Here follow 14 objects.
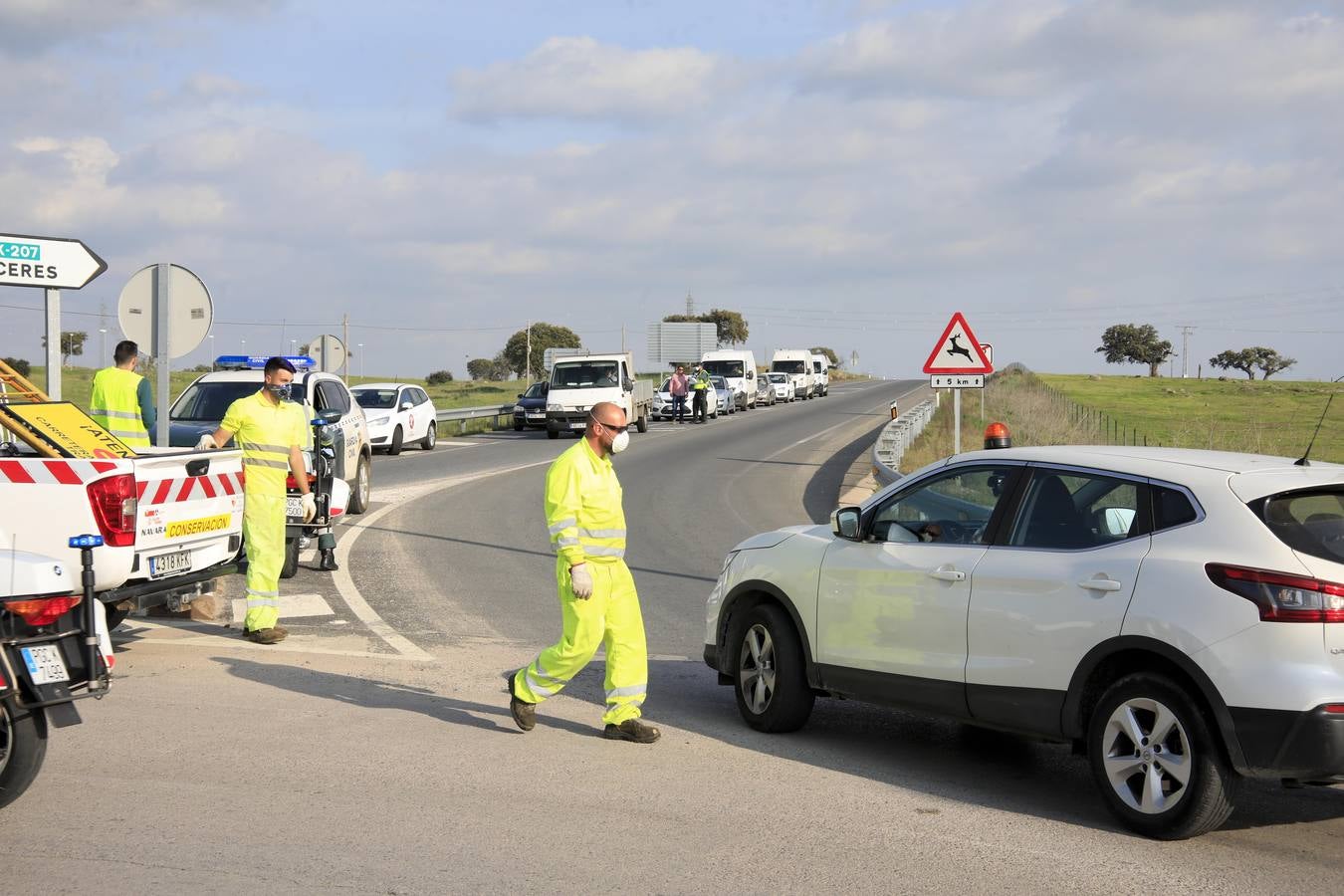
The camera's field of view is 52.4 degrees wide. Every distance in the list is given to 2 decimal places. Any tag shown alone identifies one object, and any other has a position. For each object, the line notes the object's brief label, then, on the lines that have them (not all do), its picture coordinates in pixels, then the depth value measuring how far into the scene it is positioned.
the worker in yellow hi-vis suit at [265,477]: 9.38
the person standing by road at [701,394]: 45.66
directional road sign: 11.88
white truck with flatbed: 35.03
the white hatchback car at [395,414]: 28.20
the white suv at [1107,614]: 5.06
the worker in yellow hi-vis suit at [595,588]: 6.84
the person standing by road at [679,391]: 44.84
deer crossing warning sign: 15.87
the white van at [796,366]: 68.00
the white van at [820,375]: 72.88
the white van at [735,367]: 54.84
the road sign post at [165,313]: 12.63
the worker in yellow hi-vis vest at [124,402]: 12.41
